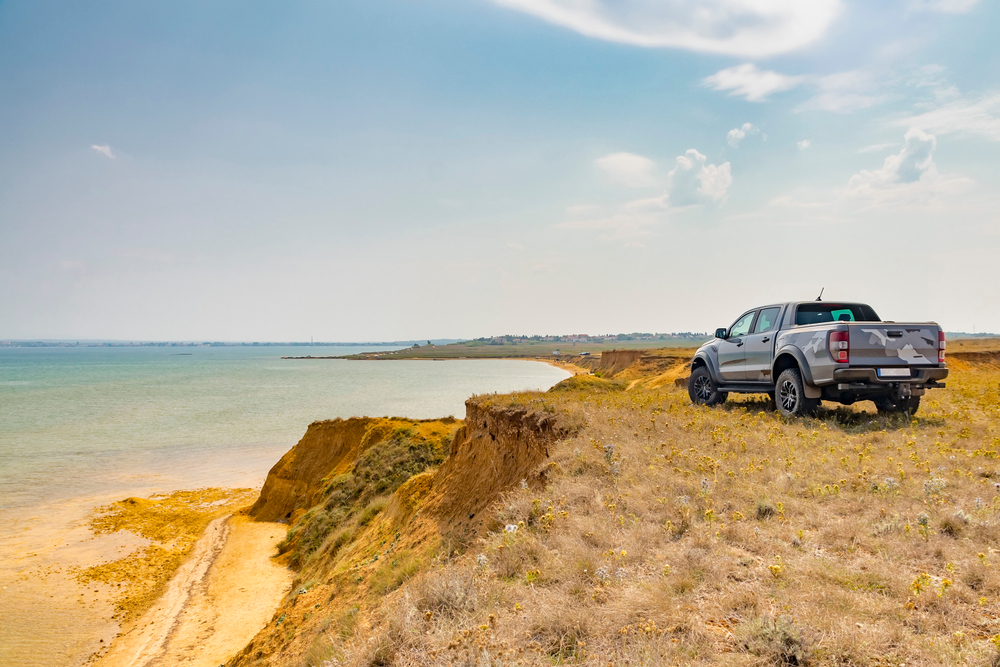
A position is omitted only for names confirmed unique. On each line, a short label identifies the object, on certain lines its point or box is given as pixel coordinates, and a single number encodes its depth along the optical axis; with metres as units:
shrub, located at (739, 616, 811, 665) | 3.75
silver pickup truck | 9.80
